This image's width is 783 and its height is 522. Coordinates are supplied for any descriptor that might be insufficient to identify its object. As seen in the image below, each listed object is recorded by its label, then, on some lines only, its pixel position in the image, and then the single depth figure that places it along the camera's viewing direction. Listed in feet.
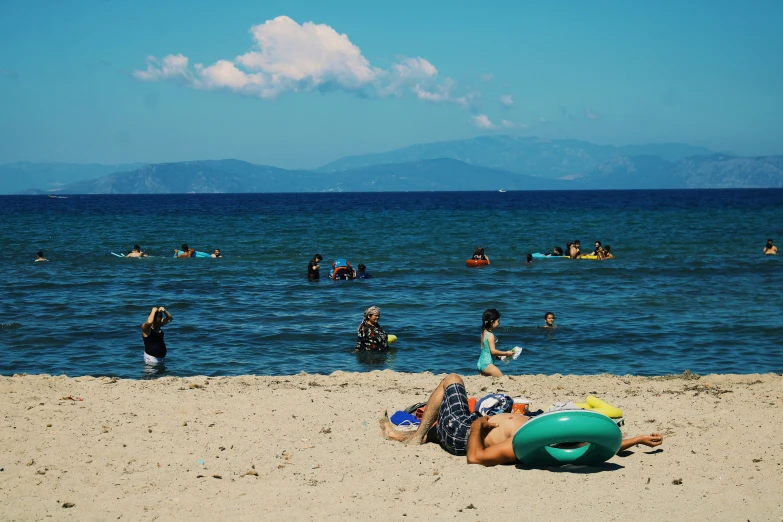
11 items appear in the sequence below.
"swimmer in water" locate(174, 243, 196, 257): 106.93
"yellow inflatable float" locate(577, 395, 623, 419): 28.09
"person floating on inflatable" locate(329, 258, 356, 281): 81.61
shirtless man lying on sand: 26.08
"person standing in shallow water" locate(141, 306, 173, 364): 44.78
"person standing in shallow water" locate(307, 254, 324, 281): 81.92
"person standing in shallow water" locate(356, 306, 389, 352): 47.96
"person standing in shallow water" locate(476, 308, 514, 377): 39.45
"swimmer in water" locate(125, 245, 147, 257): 107.76
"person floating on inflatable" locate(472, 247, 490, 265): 96.32
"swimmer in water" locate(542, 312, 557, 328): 55.36
